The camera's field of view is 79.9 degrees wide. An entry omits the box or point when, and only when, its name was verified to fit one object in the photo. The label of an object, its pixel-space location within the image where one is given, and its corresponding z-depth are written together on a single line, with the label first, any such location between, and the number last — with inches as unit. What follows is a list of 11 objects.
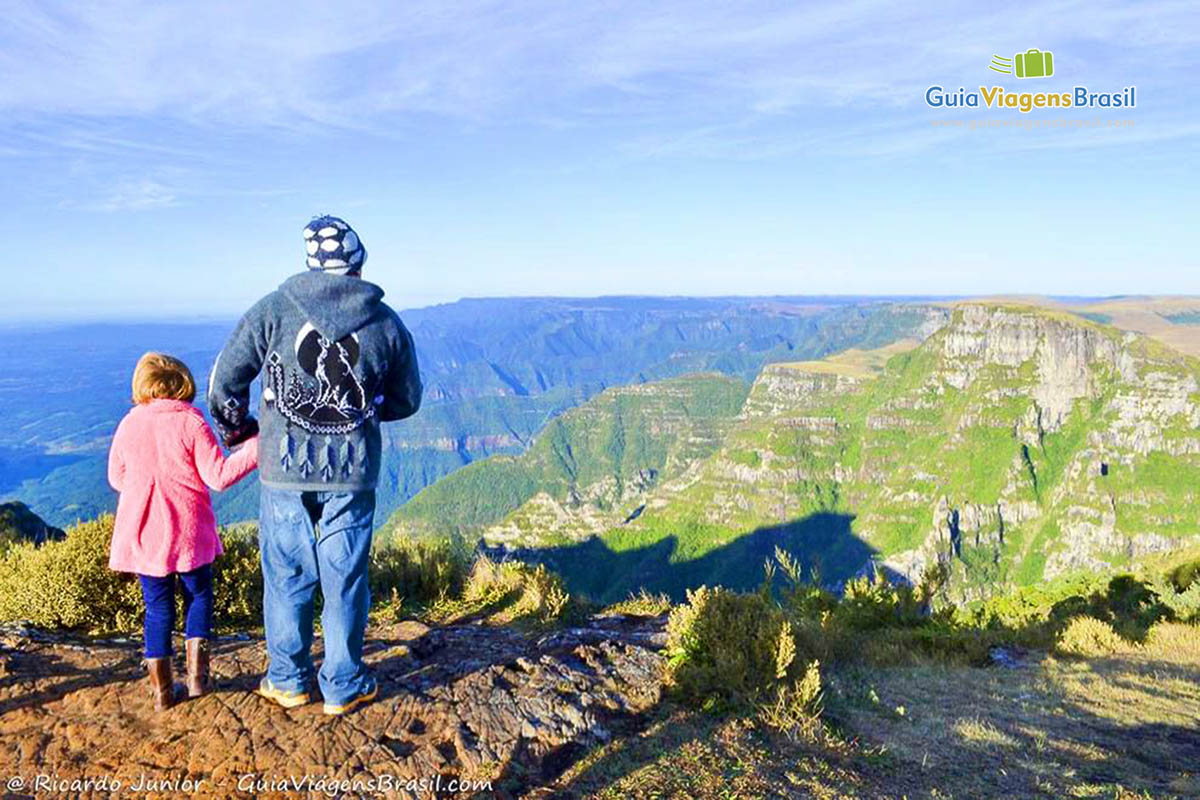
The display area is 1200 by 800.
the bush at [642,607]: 332.2
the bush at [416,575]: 327.6
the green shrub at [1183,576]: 468.8
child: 166.9
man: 155.2
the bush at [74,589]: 238.8
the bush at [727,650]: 208.4
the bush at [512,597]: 302.7
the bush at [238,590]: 268.5
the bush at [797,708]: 193.3
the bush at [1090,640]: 317.1
